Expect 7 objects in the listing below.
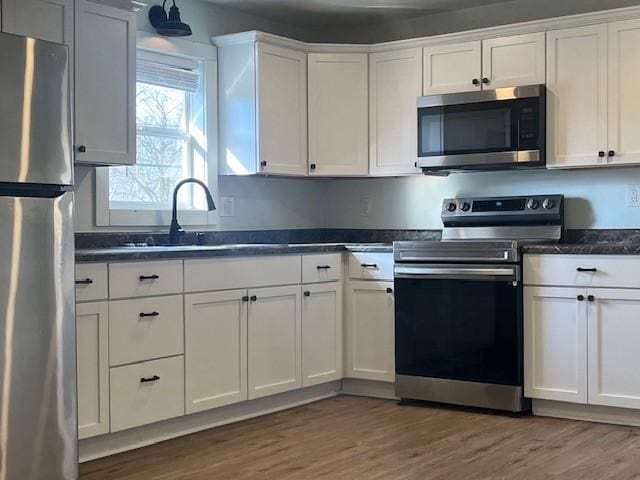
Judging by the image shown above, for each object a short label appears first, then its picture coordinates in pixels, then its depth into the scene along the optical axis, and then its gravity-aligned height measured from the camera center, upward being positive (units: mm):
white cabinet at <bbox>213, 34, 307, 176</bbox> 4699 +750
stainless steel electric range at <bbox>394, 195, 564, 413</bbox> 4195 -370
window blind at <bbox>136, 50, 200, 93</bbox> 4434 +899
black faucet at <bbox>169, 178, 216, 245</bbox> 4406 +88
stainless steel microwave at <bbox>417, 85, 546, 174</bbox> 4398 +591
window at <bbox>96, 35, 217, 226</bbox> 4391 +499
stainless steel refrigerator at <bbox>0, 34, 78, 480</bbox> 2832 -95
